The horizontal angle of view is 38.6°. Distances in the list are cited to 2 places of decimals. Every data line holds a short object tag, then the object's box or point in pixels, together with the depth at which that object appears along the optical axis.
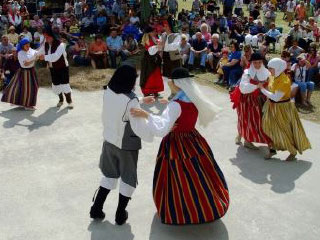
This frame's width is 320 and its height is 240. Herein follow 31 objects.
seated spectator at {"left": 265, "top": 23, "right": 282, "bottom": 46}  12.95
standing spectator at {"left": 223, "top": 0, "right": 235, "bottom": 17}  18.30
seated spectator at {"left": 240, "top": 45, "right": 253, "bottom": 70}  8.11
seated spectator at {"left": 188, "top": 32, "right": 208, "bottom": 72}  11.06
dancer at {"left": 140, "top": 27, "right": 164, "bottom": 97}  8.16
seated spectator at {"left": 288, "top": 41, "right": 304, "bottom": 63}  10.69
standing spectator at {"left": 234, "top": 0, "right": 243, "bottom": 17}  19.00
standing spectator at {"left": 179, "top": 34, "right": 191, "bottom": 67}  10.98
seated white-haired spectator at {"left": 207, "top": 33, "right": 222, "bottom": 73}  10.89
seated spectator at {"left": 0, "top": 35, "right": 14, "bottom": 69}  9.86
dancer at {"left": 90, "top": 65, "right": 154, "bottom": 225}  3.91
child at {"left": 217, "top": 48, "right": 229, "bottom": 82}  9.96
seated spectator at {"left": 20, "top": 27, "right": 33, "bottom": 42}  12.38
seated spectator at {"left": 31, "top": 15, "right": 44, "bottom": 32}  13.94
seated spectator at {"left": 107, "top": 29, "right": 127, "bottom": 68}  11.46
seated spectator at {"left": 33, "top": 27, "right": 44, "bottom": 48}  12.04
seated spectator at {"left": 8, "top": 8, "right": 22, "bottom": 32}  14.30
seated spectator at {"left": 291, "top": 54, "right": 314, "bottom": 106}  8.50
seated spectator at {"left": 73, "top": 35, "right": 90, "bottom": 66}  11.16
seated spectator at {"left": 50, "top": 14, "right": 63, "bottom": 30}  14.40
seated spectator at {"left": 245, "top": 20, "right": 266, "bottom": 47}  12.25
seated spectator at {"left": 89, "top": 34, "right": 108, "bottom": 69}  11.04
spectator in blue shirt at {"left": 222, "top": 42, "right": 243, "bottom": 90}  9.56
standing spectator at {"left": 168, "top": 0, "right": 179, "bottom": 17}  18.47
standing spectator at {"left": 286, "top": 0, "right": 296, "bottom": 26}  18.69
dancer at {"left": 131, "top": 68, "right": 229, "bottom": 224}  4.04
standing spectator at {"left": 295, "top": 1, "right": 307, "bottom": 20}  18.38
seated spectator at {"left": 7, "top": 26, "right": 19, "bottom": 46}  11.93
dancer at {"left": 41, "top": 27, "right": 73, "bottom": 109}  7.42
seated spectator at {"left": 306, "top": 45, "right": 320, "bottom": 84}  9.52
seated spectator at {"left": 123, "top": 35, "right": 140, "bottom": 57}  11.85
